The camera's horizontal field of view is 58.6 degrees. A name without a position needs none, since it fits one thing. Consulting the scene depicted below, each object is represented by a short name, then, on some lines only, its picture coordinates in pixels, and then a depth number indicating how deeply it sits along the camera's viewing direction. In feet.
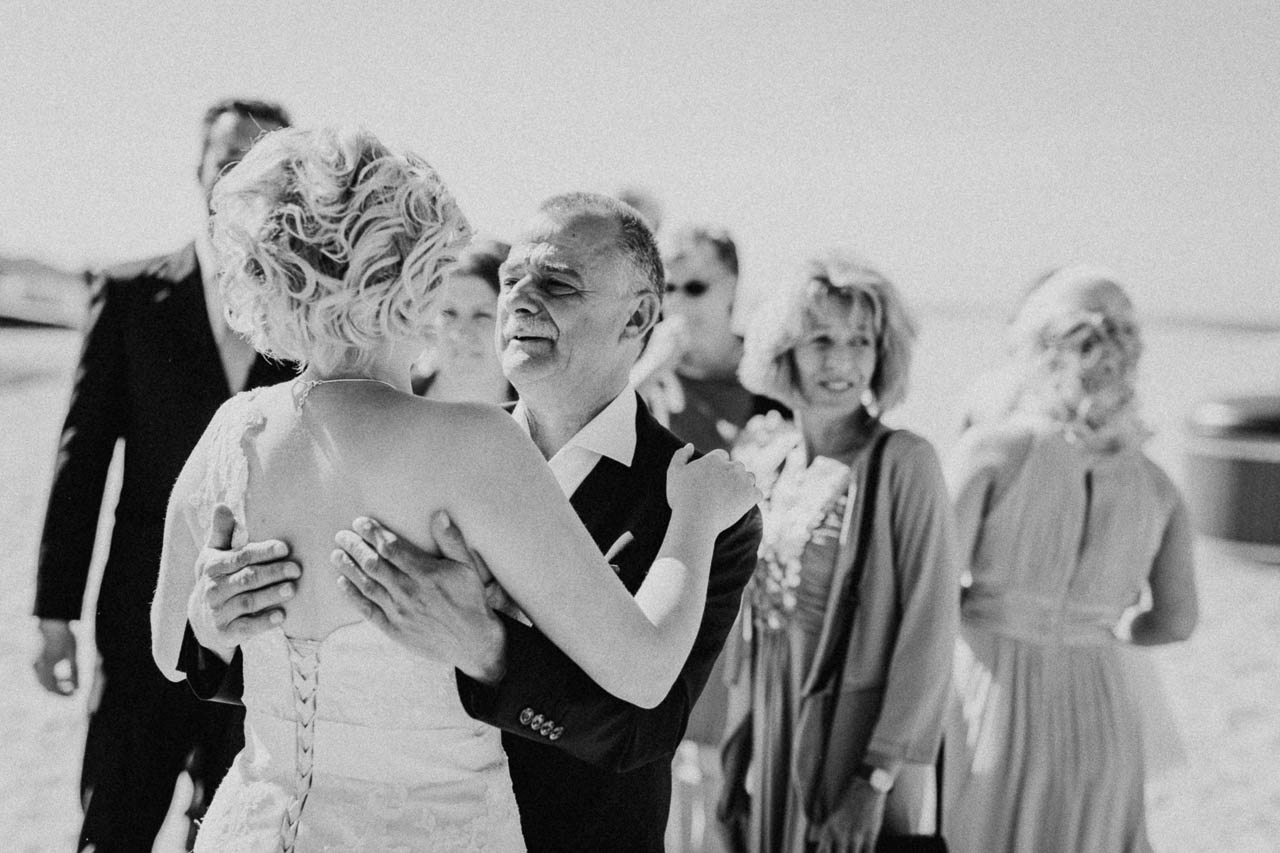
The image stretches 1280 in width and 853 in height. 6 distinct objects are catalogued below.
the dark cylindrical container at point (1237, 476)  34.94
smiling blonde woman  9.34
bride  4.78
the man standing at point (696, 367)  13.51
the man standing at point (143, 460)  9.55
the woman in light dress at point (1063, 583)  10.42
